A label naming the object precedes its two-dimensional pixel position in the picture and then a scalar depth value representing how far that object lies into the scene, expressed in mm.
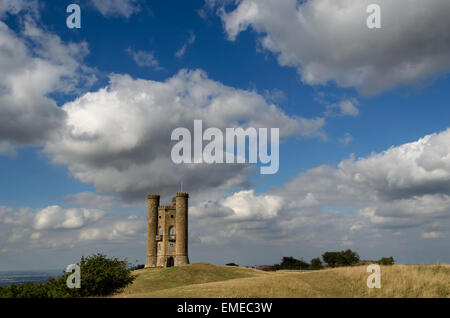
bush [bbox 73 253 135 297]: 38156
